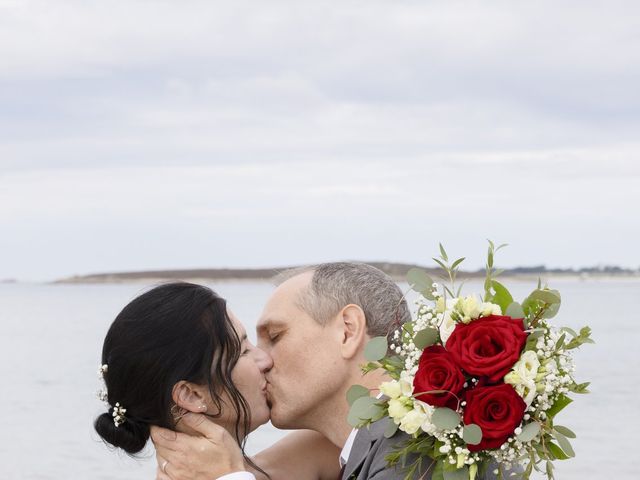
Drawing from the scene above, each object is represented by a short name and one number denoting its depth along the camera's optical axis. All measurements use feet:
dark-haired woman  14.52
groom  15.47
